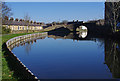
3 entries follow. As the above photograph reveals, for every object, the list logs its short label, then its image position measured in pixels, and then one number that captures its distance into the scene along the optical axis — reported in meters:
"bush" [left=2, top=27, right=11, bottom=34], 49.89
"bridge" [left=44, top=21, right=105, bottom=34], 66.24
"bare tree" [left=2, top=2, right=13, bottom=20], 46.31
